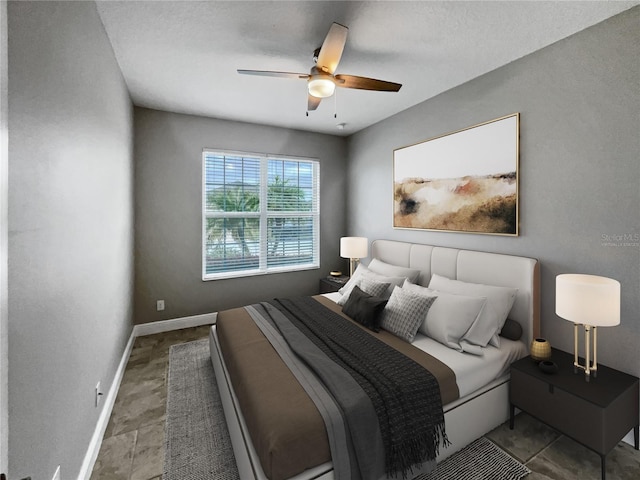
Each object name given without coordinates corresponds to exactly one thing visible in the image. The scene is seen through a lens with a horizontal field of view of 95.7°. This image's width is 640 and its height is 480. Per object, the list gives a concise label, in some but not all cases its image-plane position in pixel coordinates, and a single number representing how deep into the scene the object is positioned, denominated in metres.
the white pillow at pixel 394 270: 3.18
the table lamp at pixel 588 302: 1.72
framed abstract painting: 2.61
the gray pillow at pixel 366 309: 2.49
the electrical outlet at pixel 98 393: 1.89
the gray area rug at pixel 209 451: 1.70
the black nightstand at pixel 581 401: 1.64
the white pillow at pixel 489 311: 2.18
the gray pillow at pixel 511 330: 2.33
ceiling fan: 1.89
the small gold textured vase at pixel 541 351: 2.05
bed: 1.37
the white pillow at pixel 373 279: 2.96
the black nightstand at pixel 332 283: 4.16
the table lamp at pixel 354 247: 3.99
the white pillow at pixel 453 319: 2.17
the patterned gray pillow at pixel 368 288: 2.85
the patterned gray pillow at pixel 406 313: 2.29
